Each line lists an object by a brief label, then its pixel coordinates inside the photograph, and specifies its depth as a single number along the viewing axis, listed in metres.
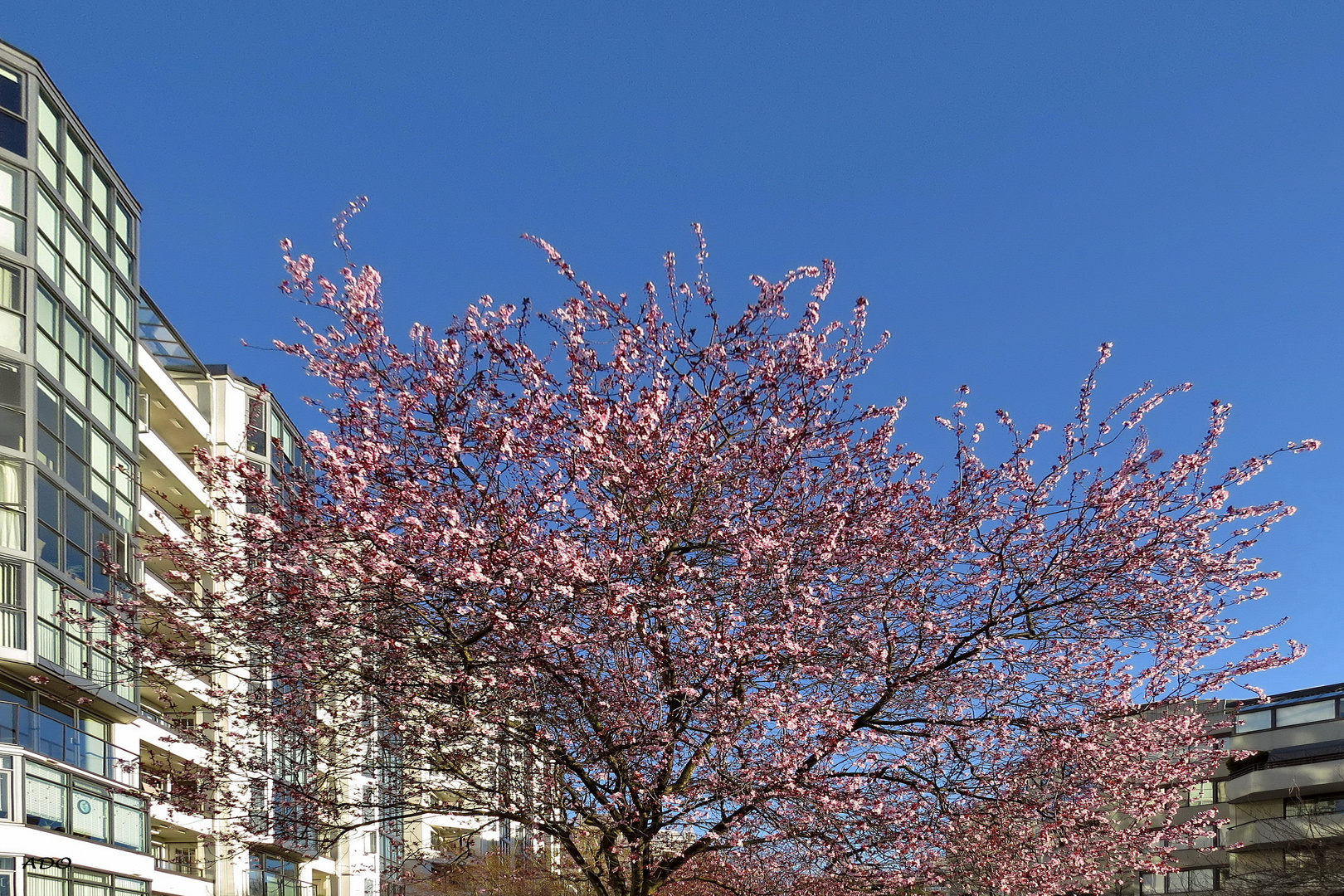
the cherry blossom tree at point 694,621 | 12.27
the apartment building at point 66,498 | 29.53
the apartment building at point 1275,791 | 54.19
